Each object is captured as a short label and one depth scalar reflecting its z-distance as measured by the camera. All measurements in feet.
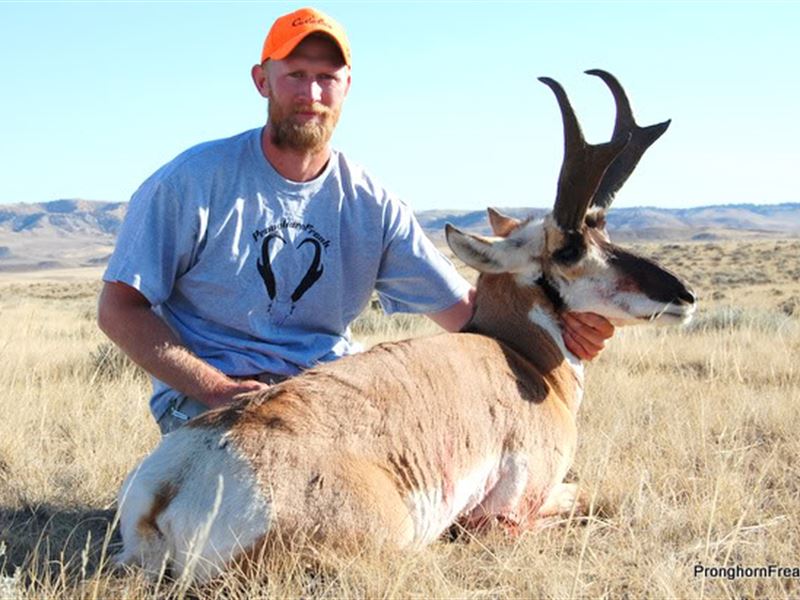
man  17.38
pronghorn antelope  12.30
